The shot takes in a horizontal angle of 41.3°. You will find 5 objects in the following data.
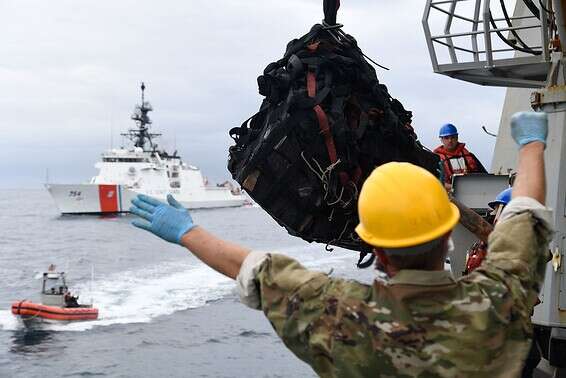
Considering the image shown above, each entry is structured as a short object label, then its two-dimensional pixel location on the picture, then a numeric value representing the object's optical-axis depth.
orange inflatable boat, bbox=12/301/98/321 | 30.75
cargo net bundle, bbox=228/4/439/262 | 4.43
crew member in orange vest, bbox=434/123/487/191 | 7.73
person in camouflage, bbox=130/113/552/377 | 2.03
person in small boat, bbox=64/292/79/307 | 33.31
